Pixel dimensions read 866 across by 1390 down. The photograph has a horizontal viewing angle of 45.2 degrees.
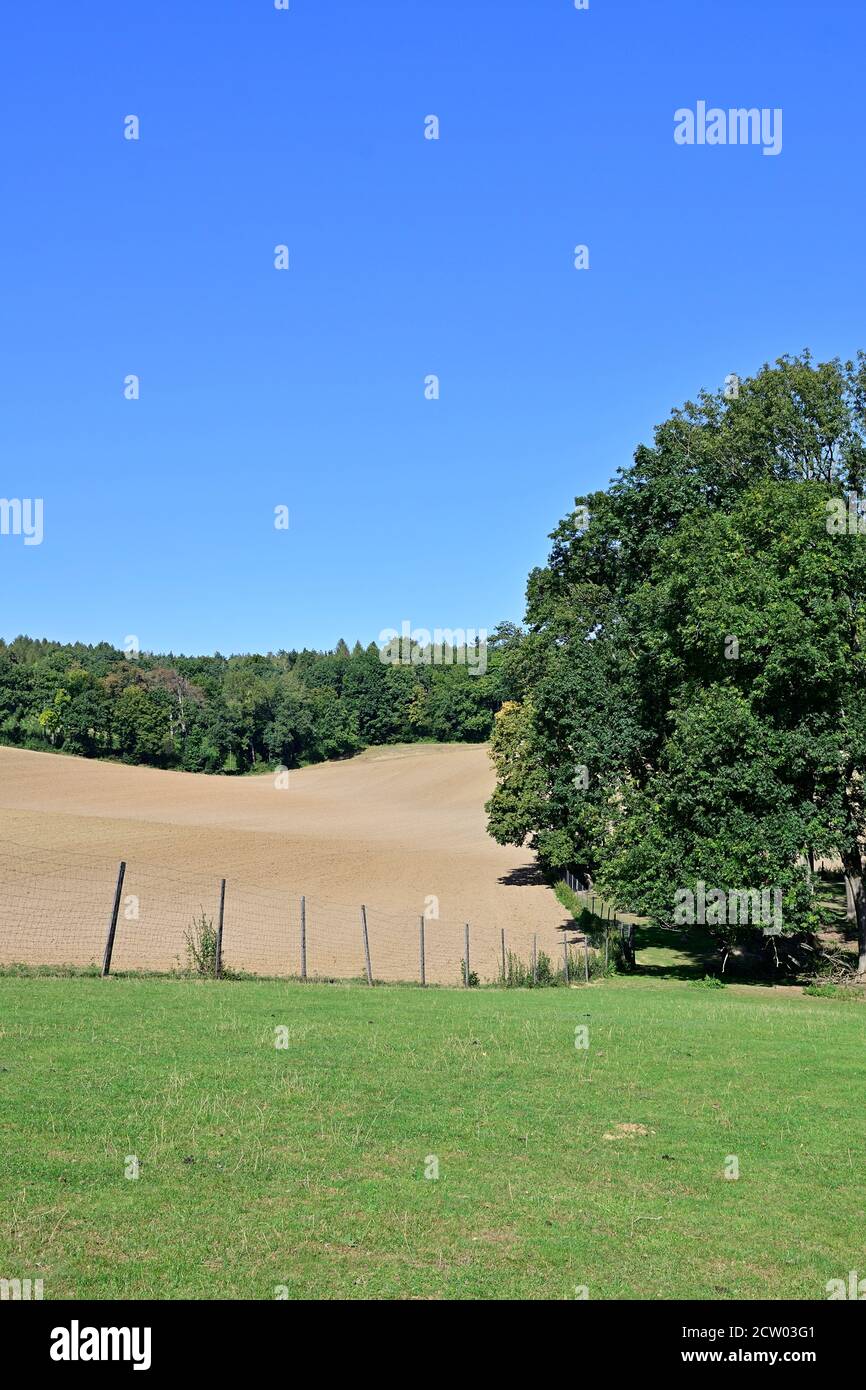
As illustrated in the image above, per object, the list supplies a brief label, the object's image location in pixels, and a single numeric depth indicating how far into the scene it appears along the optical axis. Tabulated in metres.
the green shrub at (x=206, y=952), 25.23
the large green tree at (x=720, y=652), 31.83
